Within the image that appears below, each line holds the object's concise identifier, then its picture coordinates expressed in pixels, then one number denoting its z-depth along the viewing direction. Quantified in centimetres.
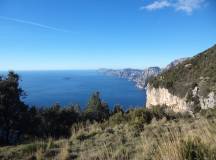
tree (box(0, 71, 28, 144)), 1269
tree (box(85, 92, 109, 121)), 2100
